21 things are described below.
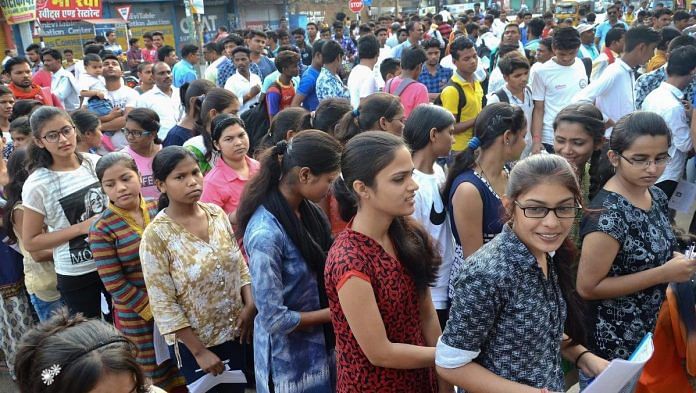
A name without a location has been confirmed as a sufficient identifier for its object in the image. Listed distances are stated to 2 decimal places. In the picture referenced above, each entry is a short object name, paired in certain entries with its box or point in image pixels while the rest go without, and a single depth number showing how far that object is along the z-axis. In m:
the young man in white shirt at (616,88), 4.89
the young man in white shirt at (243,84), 6.50
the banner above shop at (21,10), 12.70
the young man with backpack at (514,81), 4.88
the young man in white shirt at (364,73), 6.09
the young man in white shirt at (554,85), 5.25
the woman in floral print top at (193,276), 2.46
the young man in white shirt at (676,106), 4.18
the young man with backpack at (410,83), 5.28
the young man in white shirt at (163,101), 5.76
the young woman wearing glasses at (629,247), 2.13
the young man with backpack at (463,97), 5.11
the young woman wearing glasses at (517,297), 1.58
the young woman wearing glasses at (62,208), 3.09
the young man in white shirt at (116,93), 5.54
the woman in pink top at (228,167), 3.35
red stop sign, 16.89
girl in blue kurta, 2.18
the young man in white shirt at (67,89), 7.00
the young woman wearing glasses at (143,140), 3.87
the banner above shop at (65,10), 14.92
